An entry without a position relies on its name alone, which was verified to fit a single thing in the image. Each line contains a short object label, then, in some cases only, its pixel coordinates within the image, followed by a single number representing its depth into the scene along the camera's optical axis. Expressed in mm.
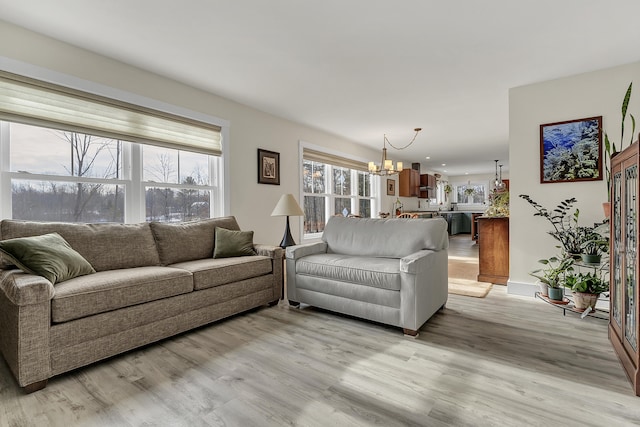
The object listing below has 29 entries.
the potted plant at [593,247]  2725
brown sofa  1709
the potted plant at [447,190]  12166
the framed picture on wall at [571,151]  3172
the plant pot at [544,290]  3018
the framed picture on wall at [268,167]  4402
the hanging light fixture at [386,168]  5186
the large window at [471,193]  12469
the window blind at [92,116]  2420
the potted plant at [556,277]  2926
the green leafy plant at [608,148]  2834
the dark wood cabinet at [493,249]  4004
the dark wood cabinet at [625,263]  1696
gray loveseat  2393
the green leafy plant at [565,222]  2977
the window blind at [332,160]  5383
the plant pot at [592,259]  2716
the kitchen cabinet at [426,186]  9578
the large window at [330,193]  5590
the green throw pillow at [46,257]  1909
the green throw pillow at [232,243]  3104
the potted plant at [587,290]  2752
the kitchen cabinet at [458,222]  10633
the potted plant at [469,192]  12602
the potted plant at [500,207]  4406
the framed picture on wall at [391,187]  8031
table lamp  3799
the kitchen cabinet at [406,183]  8633
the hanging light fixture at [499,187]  6255
